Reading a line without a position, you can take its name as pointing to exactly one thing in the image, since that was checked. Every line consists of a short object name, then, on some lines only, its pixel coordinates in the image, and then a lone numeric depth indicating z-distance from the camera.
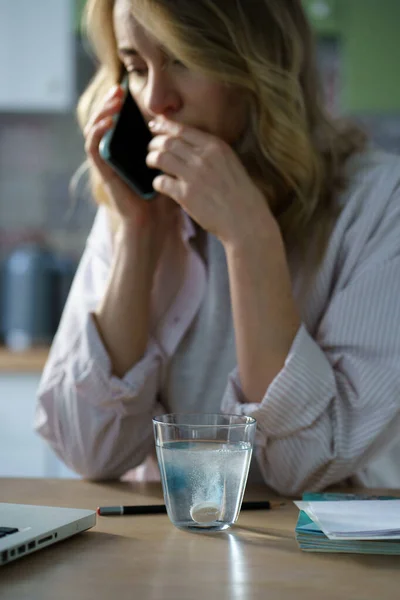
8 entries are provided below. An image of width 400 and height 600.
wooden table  1.04
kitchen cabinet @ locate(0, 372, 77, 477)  3.09
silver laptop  1.09
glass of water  1.18
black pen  1.26
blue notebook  1.13
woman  1.46
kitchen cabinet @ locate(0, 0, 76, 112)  3.47
